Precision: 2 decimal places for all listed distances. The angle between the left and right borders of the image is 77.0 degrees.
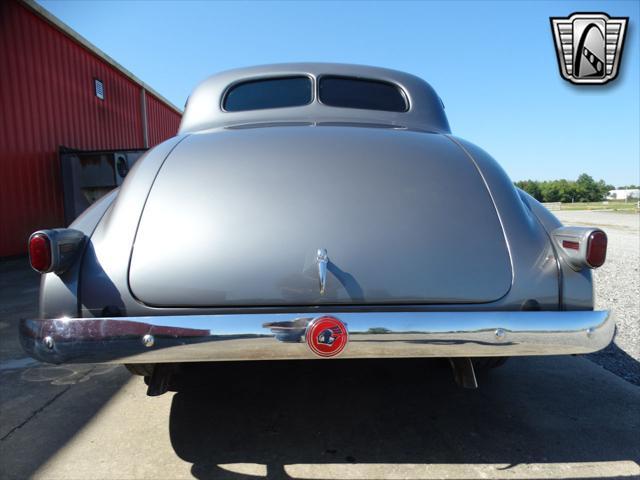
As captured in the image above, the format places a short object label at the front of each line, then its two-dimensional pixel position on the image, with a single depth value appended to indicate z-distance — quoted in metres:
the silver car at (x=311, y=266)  1.38
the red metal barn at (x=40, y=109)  7.16
